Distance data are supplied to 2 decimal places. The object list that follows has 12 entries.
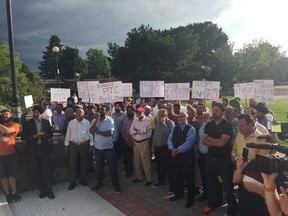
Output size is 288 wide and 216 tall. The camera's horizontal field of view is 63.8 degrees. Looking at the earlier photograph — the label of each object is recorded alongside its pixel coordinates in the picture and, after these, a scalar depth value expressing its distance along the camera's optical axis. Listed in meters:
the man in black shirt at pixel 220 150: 4.47
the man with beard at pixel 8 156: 5.46
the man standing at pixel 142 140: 6.01
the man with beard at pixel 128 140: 6.64
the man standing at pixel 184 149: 5.03
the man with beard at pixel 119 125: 7.18
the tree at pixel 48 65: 72.54
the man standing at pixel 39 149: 5.68
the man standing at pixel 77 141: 6.10
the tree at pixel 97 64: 64.57
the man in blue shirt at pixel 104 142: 5.85
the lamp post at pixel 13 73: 6.90
